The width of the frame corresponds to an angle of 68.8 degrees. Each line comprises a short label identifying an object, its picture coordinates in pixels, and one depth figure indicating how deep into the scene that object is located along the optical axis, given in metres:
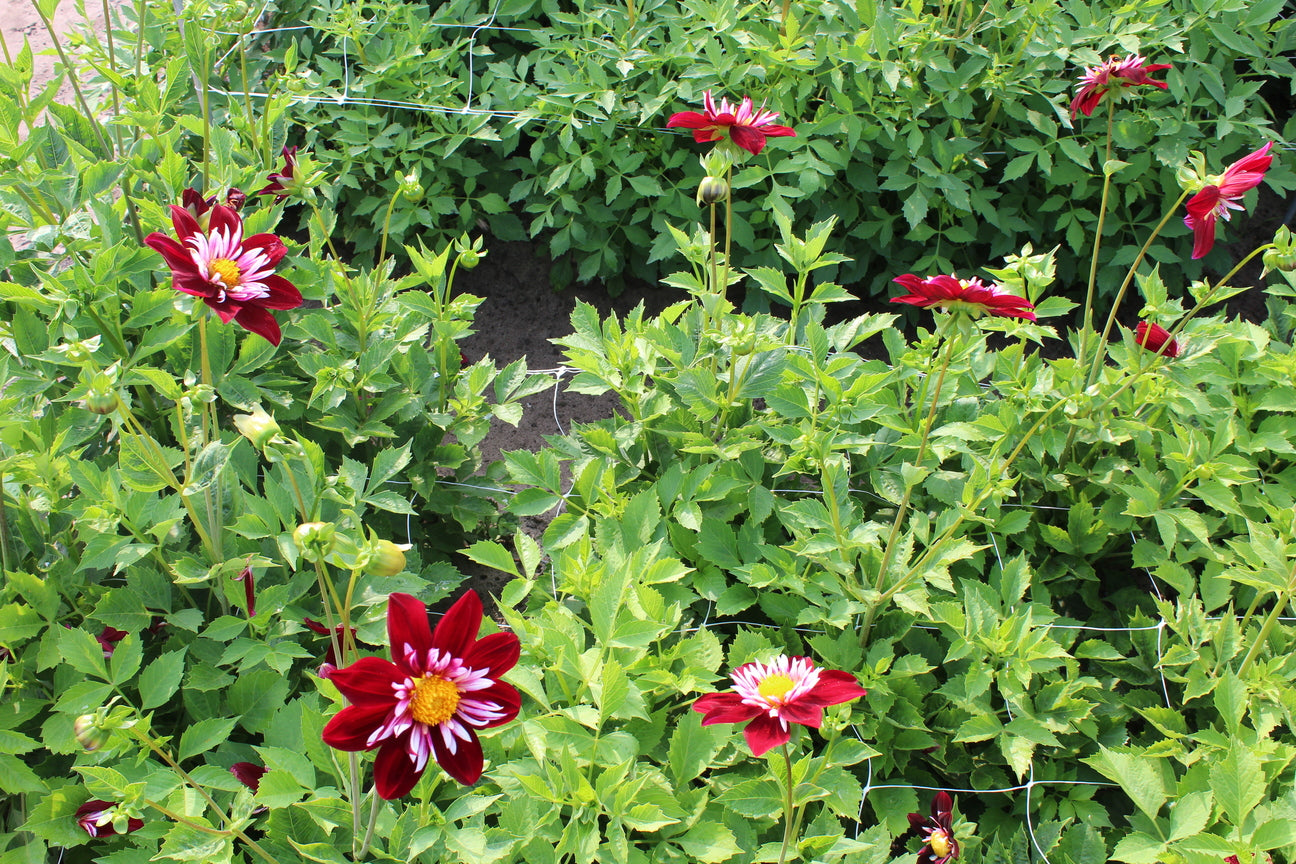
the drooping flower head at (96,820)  1.28
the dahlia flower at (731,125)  1.66
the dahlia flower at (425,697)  0.93
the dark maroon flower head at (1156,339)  1.74
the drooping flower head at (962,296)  1.23
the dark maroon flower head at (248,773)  1.36
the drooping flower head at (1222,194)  1.55
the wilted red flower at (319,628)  1.48
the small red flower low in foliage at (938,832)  1.38
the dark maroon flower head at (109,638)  1.48
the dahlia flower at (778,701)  1.07
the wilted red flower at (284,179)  1.83
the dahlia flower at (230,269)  1.21
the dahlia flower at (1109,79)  1.82
